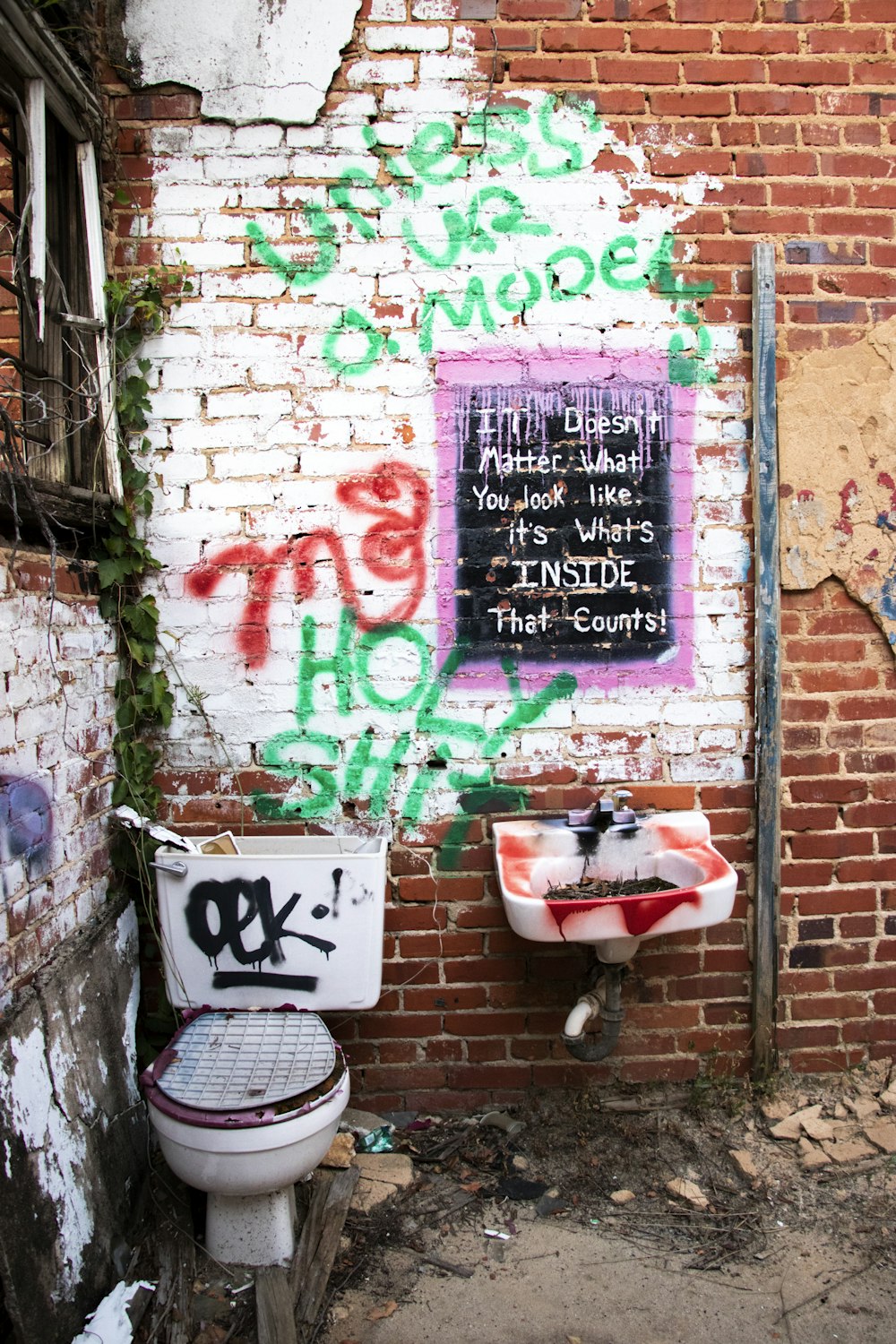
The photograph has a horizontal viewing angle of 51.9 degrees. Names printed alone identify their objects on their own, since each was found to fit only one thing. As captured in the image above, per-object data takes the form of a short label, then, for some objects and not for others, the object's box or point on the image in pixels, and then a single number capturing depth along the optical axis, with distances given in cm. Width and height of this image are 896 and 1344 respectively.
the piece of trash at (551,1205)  233
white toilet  221
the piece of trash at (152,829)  243
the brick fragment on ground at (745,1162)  243
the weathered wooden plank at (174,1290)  193
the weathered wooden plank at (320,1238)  202
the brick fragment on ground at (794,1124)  256
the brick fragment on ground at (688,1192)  234
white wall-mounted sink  223
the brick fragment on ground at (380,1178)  233
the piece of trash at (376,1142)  253
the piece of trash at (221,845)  250
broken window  220
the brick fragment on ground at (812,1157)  247
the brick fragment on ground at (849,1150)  248
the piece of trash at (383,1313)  202
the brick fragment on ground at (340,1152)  241
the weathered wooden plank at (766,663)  261
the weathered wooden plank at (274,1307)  189
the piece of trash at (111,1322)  184
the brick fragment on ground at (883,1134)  251
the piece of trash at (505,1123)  259
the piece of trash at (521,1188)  239
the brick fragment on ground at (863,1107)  262
